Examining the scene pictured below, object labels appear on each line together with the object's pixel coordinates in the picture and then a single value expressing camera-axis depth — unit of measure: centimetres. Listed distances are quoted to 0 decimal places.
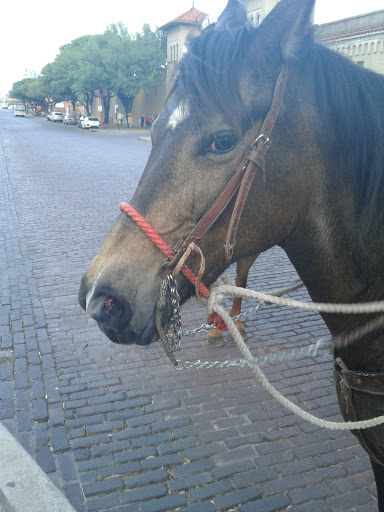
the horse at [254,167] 154
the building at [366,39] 2030
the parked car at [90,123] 5172
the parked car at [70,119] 6300
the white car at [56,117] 7138
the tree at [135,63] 4850
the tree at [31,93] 9307
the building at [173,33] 3875
